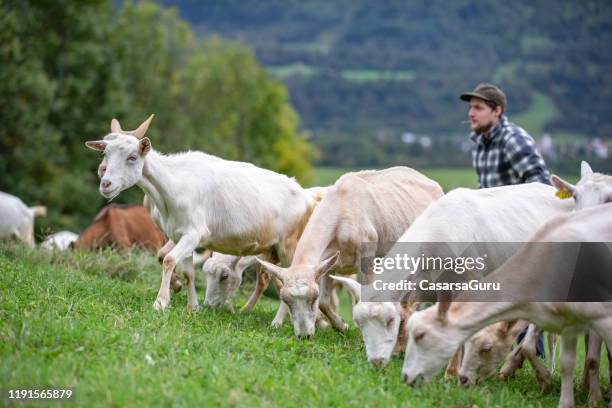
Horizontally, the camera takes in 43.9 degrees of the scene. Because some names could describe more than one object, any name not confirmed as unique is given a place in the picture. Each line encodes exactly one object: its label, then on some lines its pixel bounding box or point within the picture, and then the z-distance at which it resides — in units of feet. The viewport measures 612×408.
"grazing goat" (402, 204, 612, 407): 22.89
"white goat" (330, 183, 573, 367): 25.57
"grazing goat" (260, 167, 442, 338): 28.27
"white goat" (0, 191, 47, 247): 60.90
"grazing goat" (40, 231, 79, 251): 42.57
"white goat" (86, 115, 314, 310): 30.58
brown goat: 49.73
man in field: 33.99
